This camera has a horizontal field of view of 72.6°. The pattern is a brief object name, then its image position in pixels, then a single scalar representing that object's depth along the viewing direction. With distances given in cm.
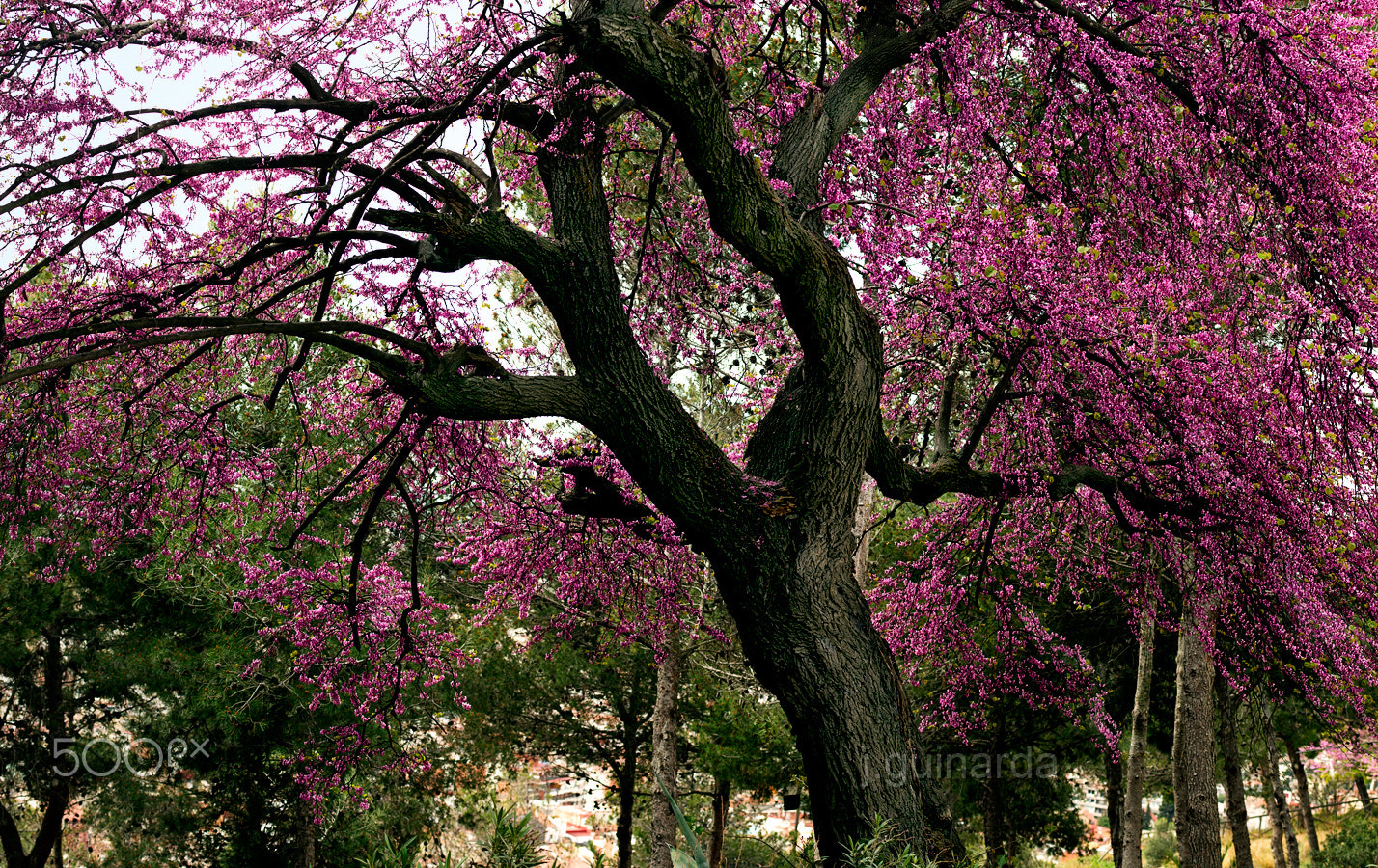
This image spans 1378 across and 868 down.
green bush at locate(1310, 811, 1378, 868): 1501
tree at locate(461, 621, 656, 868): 1788
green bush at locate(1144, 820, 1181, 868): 2632
